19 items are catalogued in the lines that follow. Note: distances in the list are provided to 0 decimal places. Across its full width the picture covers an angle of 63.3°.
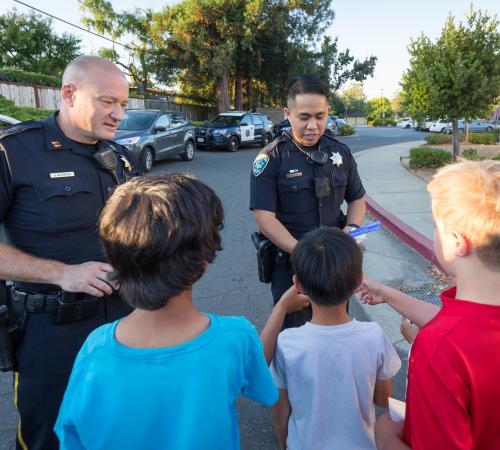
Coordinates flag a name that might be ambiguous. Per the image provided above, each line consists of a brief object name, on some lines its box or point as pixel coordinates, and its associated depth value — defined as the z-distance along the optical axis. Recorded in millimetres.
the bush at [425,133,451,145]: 20730
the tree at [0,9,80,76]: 32188
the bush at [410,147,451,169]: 11375
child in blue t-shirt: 1110
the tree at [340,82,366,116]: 91244
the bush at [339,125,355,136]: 30456
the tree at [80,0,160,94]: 27766
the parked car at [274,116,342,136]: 25522
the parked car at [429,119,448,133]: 39166
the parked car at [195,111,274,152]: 16766
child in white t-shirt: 1599
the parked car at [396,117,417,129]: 53562
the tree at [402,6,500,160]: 10508
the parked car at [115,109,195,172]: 10708
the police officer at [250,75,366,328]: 2480
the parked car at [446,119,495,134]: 36566
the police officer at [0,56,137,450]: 1718
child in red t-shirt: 1028
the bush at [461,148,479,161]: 11547
